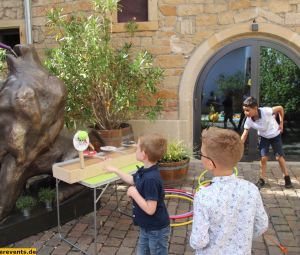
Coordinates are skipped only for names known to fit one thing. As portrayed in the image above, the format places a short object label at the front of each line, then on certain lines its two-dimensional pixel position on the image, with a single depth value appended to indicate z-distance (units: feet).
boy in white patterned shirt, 6.31
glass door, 22.78
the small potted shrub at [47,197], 13.69
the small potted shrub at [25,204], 13.00
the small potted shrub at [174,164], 18.16
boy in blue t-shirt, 8.36
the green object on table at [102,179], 11.31
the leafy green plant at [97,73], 18.65
